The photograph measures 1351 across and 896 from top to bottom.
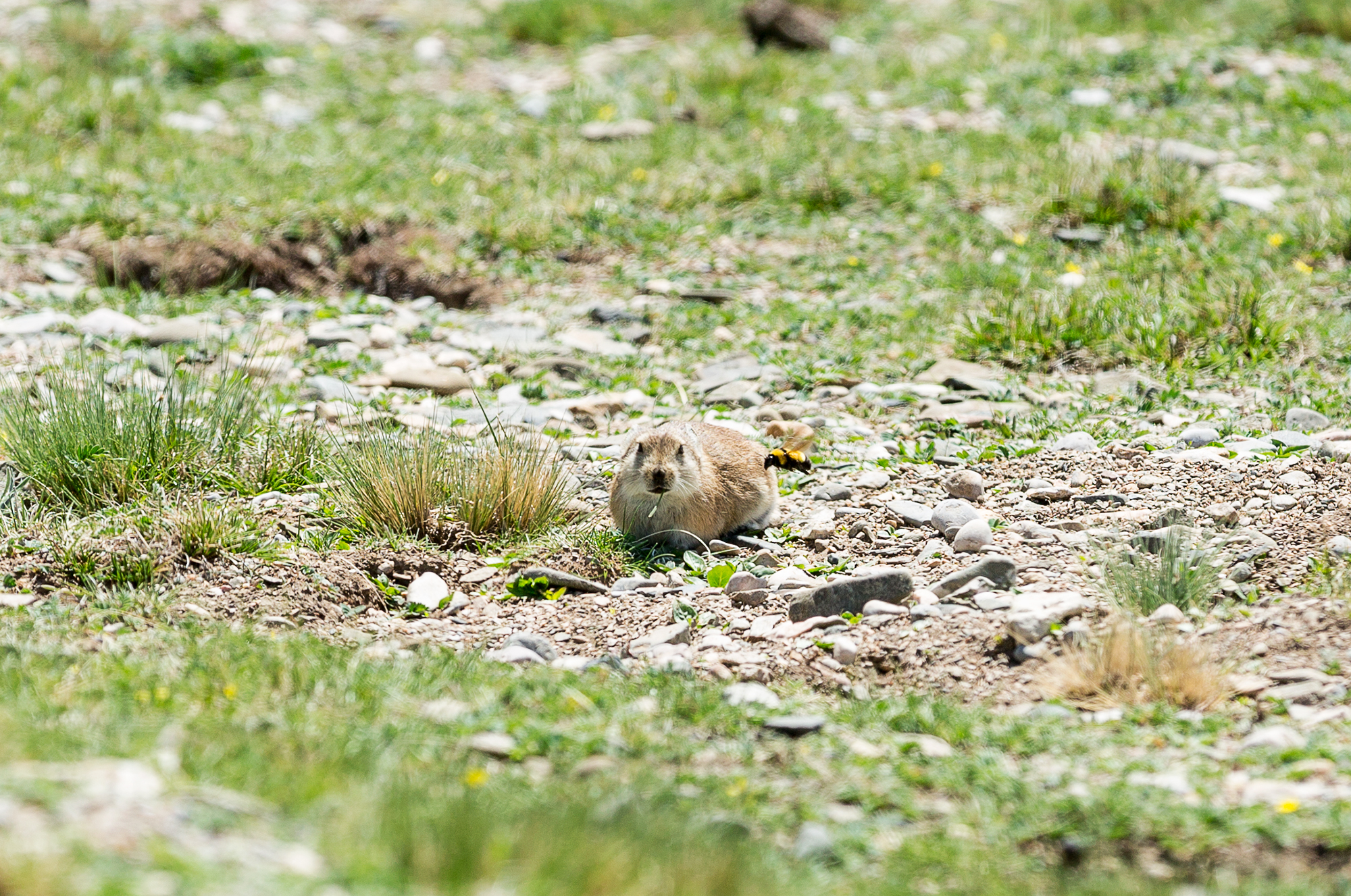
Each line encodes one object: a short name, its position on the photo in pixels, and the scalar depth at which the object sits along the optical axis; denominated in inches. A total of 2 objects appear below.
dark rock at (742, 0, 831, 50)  1081.4
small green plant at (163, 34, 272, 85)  1028.5
